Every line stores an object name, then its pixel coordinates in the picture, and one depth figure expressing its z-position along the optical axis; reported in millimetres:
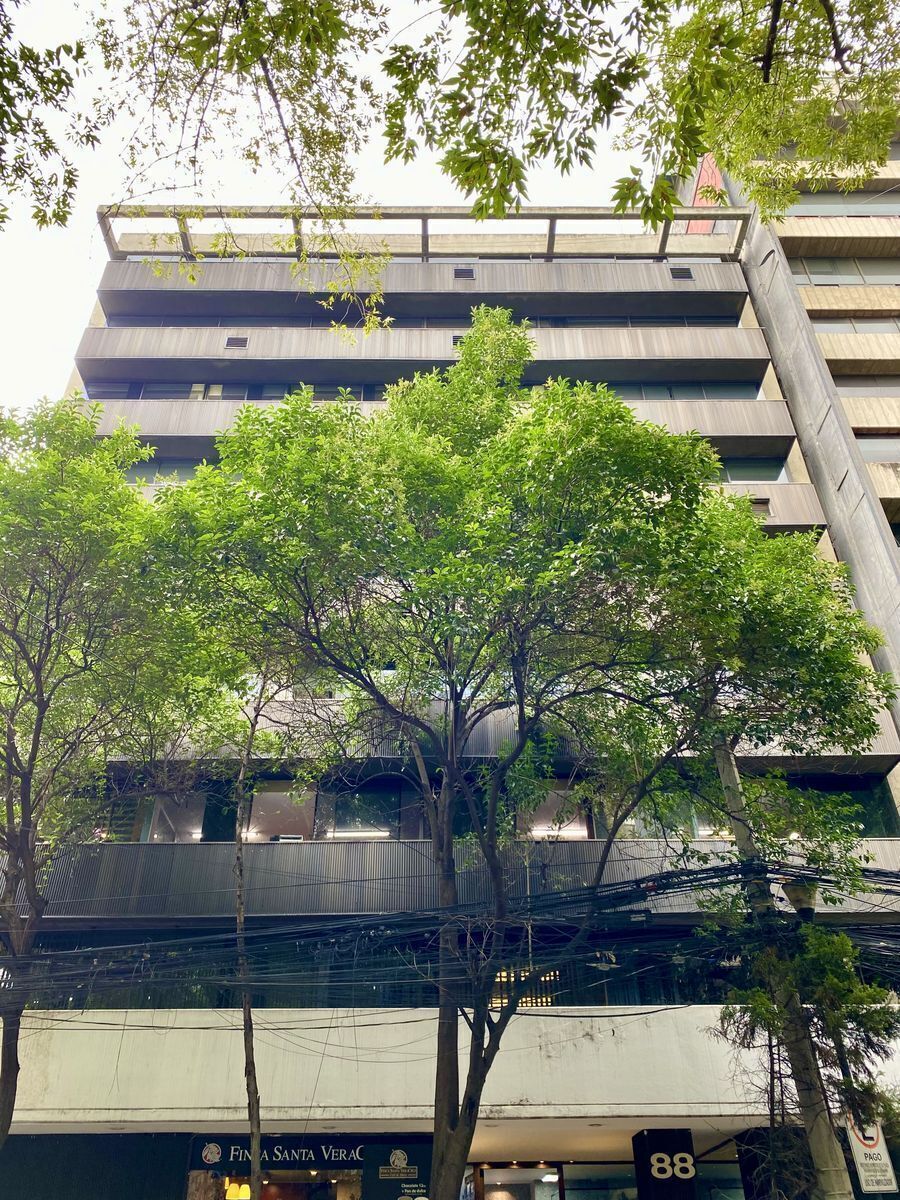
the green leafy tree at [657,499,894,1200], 9133
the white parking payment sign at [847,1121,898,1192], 8430
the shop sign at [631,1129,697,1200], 13867
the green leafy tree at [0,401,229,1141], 11234
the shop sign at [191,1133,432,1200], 13914
